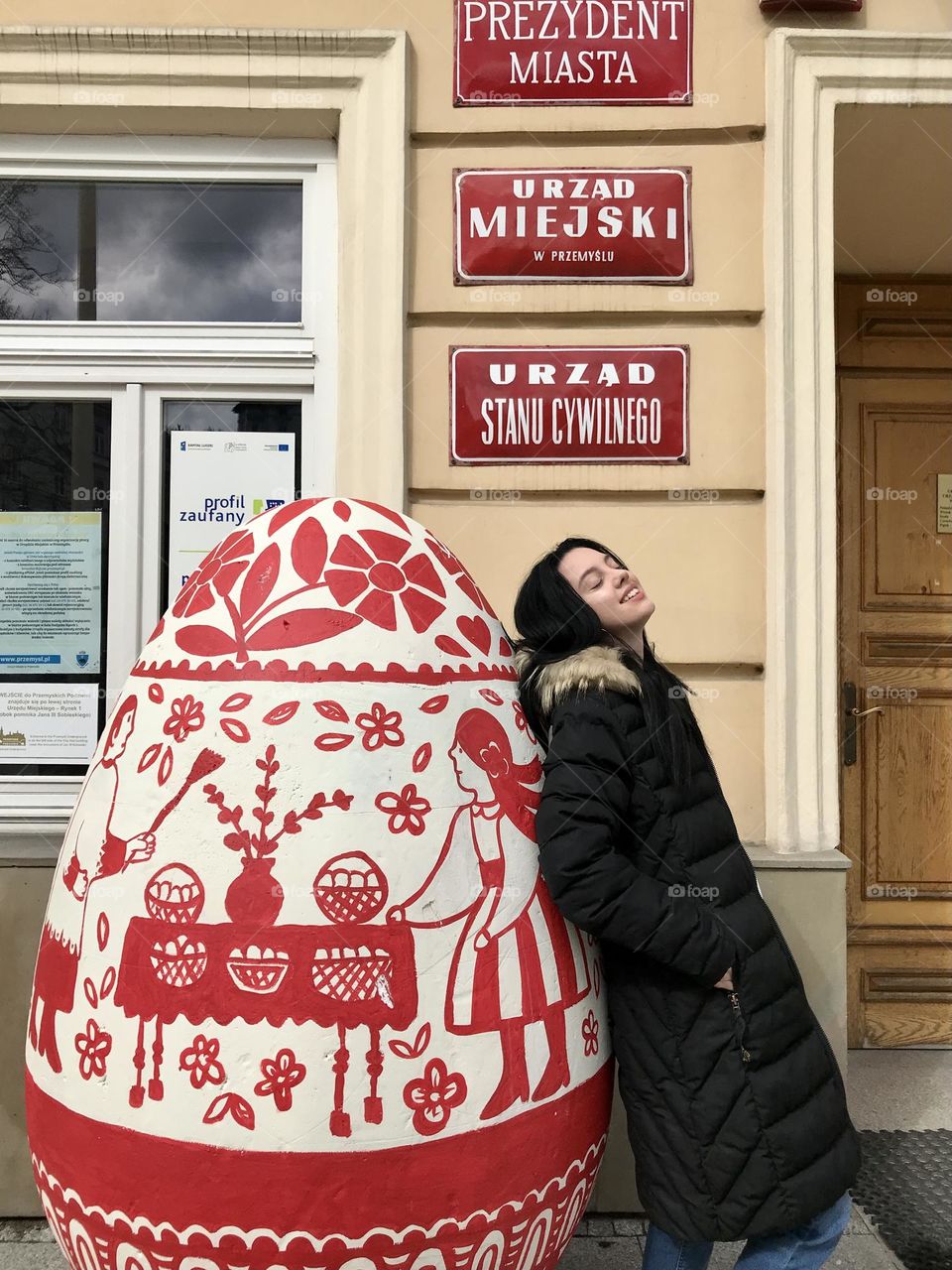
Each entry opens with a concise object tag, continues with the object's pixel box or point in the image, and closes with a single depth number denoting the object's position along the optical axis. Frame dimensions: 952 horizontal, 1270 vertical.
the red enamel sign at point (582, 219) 3.25
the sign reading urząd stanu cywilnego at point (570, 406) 3.24
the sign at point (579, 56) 3.25
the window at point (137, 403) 3.40
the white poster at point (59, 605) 3.43
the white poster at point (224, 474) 3.41
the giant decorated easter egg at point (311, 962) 1.62
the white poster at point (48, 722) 3.42
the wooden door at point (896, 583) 4.41
